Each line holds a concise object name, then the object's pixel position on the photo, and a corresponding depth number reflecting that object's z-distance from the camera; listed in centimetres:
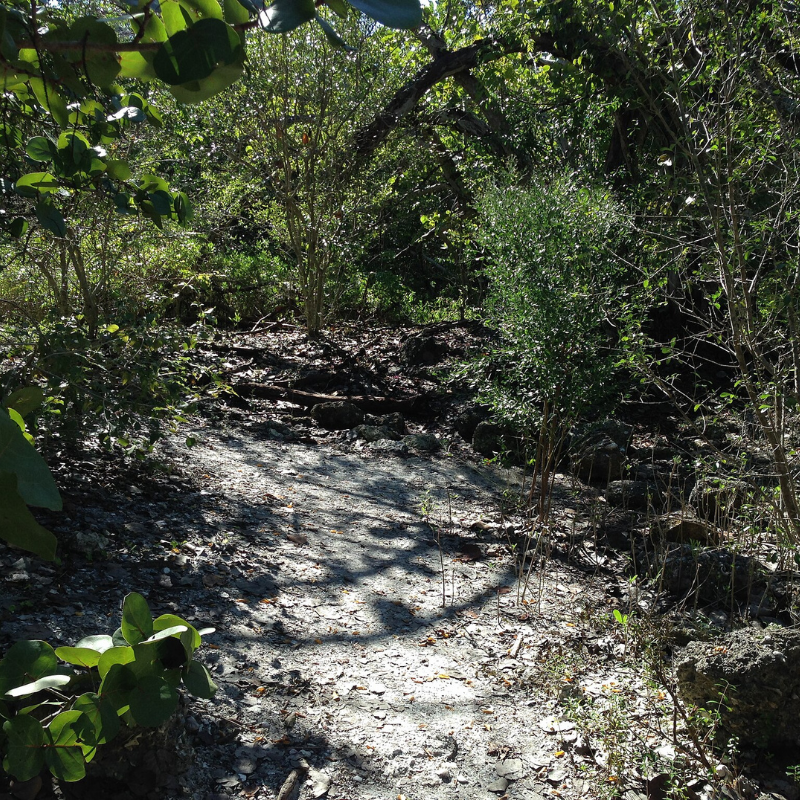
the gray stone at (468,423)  712
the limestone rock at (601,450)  595
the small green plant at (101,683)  91
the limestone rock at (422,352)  881
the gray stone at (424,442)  681
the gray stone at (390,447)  664
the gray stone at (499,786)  244
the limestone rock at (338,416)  714
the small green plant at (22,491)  64
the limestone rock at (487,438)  670
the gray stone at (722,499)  381
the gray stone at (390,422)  725
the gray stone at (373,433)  687
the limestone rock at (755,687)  266
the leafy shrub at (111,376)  335
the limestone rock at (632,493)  531
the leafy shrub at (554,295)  476
